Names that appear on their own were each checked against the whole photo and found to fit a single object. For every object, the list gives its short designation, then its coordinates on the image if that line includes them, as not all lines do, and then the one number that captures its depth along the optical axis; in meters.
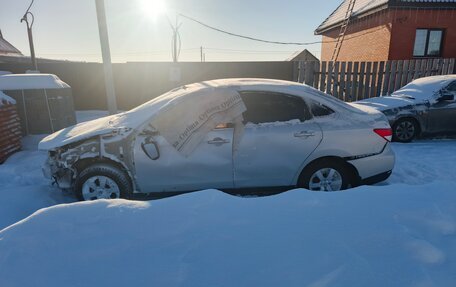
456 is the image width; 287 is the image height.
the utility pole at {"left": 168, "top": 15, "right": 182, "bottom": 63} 19.76
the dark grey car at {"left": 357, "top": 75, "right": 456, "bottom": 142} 6.54
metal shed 6.92
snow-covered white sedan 3.50
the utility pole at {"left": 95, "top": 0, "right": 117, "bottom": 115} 6.29
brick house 13.08
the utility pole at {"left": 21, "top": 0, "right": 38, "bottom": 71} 10.93
